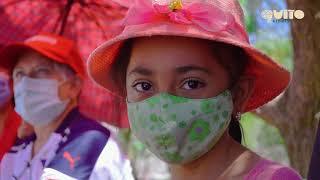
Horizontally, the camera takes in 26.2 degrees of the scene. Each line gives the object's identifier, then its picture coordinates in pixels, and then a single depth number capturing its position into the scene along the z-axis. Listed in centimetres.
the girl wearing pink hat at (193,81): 224
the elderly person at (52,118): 327
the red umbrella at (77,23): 400
